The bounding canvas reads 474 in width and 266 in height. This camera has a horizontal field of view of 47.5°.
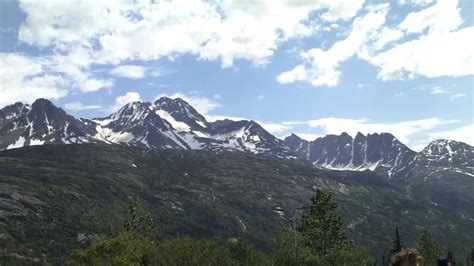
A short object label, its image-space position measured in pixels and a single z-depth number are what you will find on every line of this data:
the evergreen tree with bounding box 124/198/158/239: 114.89
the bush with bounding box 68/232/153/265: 93.51
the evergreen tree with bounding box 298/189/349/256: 90.88
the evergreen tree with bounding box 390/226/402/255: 125.81
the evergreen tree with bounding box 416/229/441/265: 137.88
